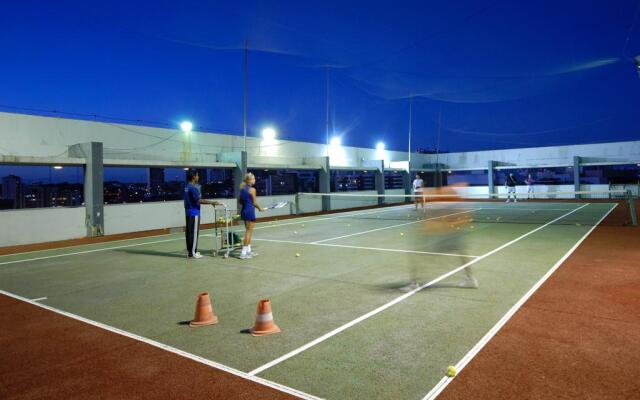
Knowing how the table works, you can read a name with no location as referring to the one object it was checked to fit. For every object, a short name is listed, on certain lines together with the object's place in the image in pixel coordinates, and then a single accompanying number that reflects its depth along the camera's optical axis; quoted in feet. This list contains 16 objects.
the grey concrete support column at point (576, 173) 109.29
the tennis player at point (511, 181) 96.78
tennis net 62.85
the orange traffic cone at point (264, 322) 16.06
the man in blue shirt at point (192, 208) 33.53
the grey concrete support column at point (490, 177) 124.19
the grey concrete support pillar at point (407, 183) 116.18
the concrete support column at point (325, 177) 88.17
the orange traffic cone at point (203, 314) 17.38
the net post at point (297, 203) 86.46
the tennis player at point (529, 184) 106.87
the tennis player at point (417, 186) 76.64
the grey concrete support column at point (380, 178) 106.42
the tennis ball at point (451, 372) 12.19
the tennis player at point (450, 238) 23.54
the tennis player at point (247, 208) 32.86
